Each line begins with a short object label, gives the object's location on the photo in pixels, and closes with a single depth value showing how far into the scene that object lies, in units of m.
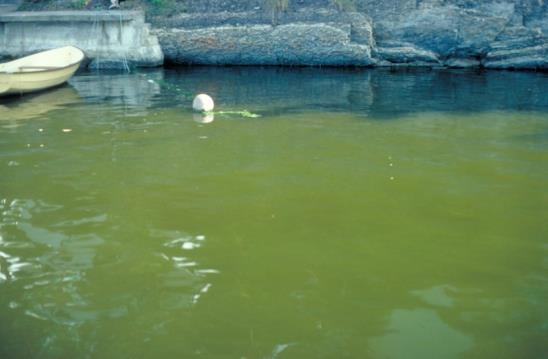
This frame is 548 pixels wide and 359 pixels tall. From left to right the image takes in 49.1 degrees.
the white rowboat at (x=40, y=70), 13.22
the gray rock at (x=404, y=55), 19.56
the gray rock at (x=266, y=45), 19.17
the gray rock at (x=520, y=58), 18.66
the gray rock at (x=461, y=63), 19.65
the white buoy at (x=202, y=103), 12.19
